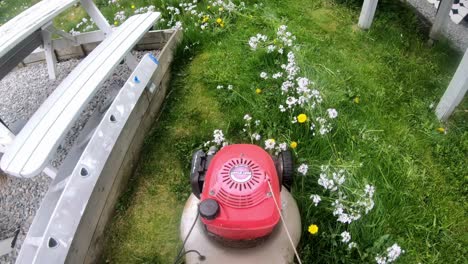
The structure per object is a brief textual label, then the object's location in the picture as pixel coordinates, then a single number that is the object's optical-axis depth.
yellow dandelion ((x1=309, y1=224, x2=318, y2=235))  1.75
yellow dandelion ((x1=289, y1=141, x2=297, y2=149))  2.12
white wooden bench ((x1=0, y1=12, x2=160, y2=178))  1.51
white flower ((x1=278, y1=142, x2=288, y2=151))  2.03
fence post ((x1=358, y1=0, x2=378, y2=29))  2.93
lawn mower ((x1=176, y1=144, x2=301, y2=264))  1.44
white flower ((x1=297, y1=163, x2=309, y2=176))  1.86
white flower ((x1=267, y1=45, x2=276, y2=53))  2.62
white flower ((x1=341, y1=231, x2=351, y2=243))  1.71
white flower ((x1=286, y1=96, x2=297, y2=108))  2.10
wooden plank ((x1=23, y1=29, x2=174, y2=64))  3.02
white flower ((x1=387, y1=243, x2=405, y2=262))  1.62
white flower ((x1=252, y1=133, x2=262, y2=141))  2.22
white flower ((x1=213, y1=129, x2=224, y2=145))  2.18
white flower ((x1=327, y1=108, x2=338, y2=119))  1.97
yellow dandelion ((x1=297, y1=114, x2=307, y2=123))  2.10
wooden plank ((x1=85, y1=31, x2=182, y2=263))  1.94
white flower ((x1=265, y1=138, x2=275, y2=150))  1.99
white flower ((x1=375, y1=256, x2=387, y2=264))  1.67
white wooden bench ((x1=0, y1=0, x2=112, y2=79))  2.04
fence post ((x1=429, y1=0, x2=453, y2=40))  2.75
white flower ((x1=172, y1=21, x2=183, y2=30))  3.08
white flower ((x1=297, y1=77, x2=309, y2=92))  2.10
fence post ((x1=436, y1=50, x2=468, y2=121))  2.14
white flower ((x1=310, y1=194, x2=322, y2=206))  1.74
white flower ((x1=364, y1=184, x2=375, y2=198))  1.74
